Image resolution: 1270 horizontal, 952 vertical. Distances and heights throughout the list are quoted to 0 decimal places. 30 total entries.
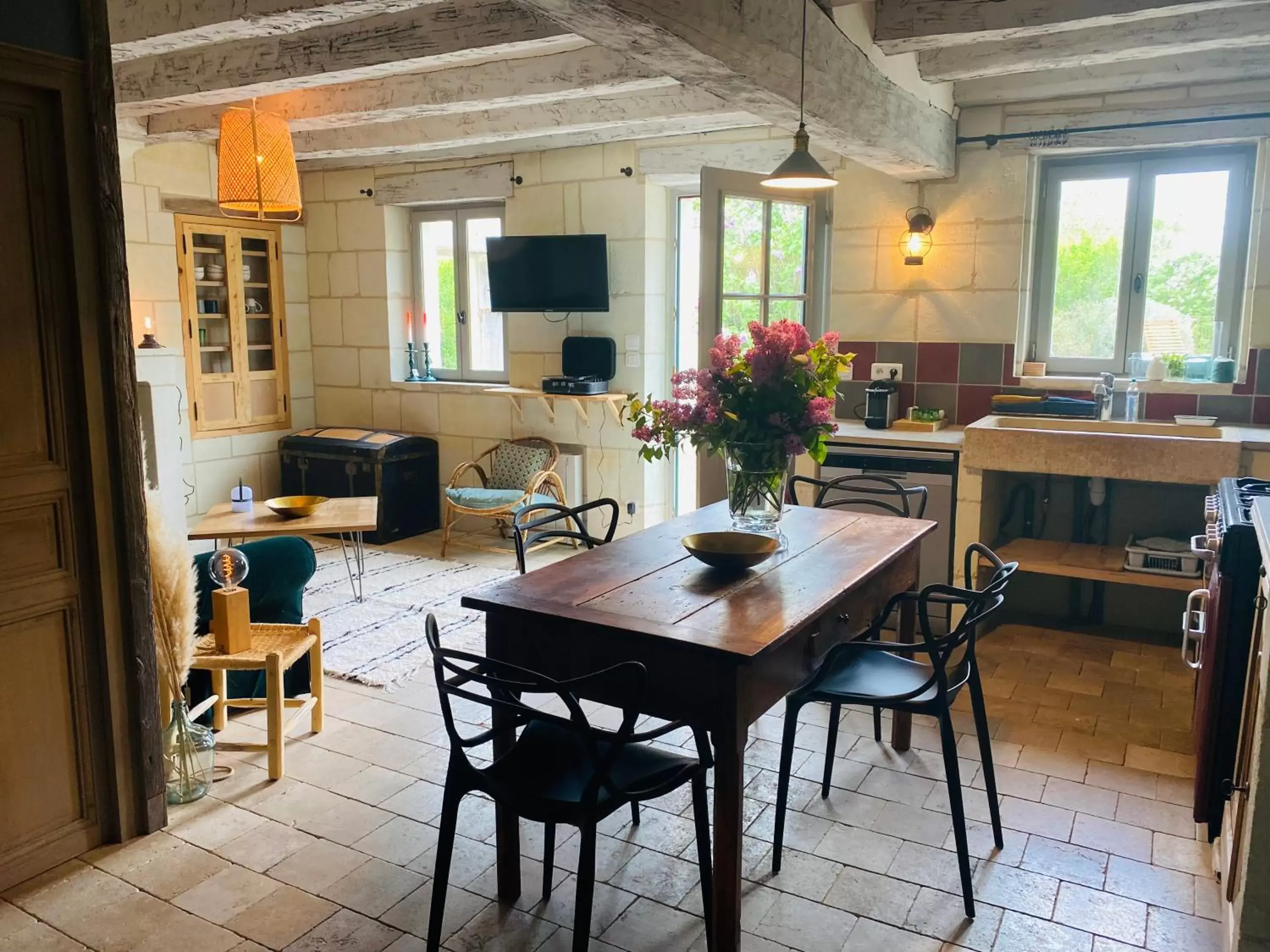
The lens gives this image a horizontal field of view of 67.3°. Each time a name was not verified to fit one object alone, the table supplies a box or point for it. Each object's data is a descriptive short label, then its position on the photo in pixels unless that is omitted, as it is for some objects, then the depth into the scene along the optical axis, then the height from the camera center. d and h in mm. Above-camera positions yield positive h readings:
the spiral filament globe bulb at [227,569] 3123 -796
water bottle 4344 -330
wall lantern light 4715 +450
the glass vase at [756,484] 2727 -455
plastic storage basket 3977 -972
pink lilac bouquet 2643 -195
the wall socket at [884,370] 4934 -219
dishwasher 4309 -669
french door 4379 +327
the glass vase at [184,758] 2883 -1309
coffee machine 4664 -385
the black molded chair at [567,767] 1878 -967
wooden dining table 1994 -655
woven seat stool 3031 -1085
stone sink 3748 -492
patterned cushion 6074 -881
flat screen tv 5809 +325
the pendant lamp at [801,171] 2982 +495
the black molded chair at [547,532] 2865 -632
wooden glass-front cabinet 6297 -10
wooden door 2365 -519
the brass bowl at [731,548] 2479 -592
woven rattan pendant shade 4301 +734
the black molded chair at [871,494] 3588 -692
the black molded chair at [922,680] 2309 -942
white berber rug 4055 -1411
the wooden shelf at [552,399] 5809 -449
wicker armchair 5727 -1024
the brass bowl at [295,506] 4660 -891
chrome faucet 4383 -292
